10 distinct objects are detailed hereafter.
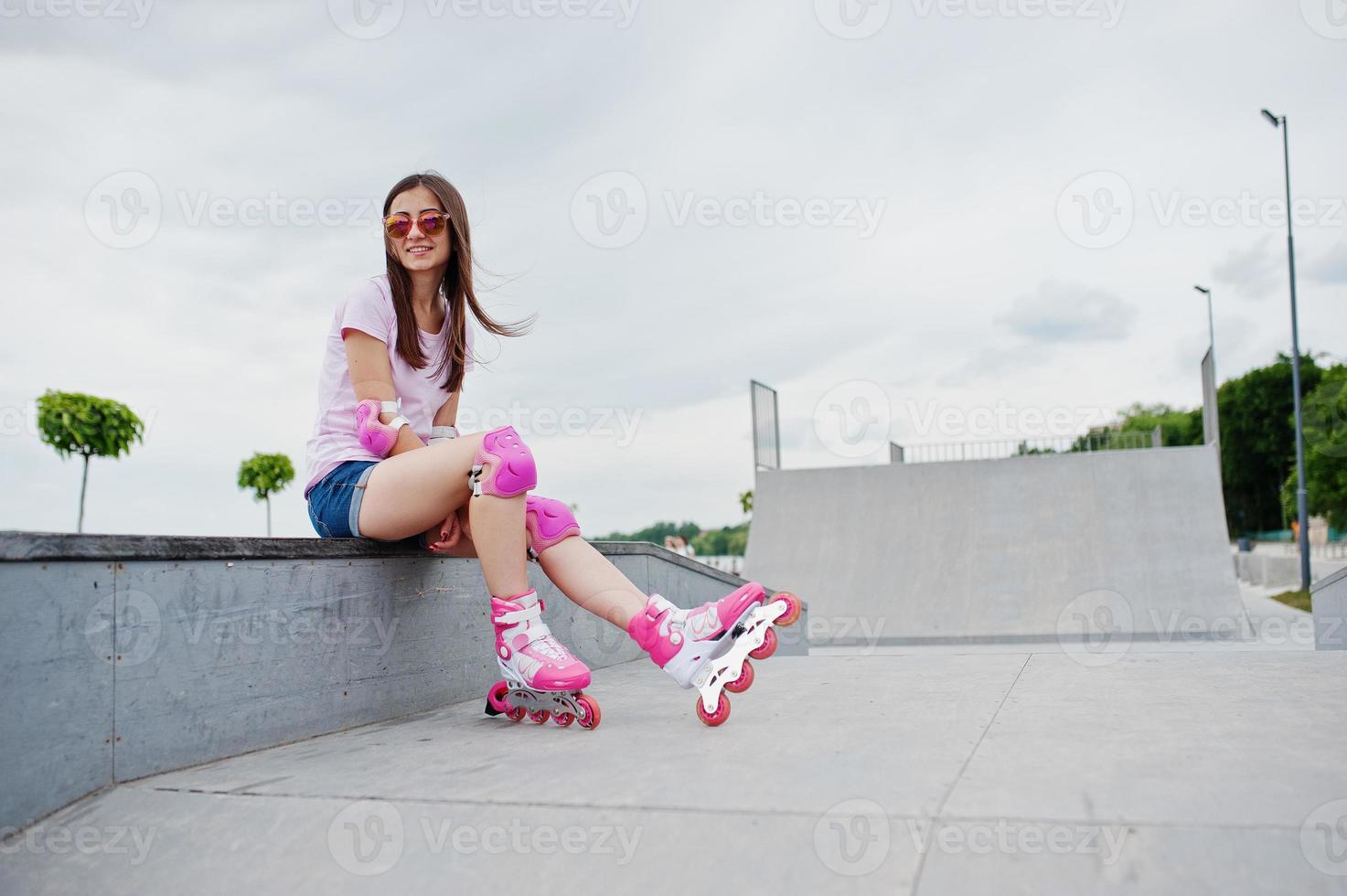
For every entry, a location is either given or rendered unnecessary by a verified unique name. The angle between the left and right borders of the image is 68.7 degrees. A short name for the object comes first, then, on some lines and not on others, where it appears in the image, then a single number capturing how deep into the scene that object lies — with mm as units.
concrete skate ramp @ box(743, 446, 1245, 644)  12508
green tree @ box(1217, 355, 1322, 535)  48625
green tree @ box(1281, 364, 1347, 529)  31297
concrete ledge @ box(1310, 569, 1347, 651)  5988
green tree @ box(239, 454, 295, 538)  43938
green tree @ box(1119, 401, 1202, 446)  59094
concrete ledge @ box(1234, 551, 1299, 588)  22859
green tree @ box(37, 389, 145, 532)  29734
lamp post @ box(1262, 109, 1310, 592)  17734
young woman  2496
